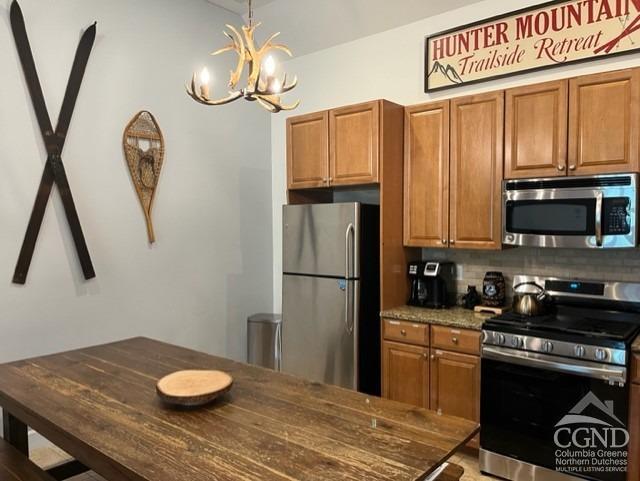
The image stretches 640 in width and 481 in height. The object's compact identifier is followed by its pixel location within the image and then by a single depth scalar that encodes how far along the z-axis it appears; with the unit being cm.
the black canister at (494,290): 314
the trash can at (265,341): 408
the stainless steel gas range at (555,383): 233
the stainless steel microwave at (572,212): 249
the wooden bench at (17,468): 187
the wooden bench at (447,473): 145
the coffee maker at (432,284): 332
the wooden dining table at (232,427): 132
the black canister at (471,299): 328
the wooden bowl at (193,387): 172
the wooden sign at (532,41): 279
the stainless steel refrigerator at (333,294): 329
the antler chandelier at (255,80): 196
